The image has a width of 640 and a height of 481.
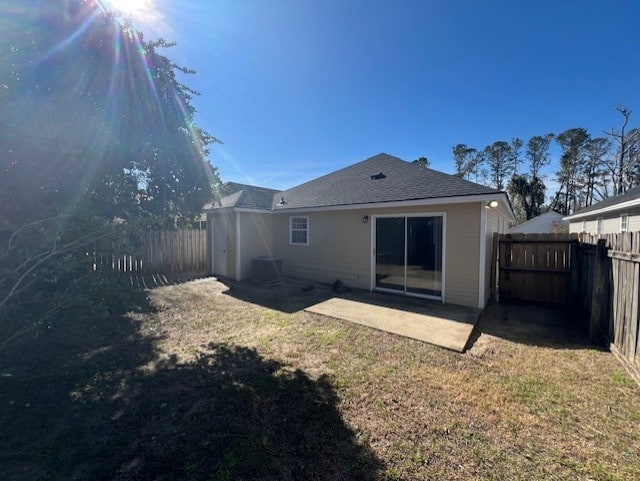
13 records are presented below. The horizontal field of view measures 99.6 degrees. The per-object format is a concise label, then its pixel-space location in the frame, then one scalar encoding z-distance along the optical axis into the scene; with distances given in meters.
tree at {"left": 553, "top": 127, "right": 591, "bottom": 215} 31.12
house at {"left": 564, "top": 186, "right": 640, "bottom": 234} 11.17
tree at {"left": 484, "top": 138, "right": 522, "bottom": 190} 35.44
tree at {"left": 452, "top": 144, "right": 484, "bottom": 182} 37.62
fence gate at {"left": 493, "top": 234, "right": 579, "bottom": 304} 6.79
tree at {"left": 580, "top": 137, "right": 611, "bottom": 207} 29.90
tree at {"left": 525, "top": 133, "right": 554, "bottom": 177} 33.81
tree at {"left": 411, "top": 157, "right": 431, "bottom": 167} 37.72
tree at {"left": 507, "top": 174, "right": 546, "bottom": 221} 32.25
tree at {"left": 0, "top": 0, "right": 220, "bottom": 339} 2.86
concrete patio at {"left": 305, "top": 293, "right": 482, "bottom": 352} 4.86
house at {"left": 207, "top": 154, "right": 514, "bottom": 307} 6.69
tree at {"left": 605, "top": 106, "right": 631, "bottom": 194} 26.00
